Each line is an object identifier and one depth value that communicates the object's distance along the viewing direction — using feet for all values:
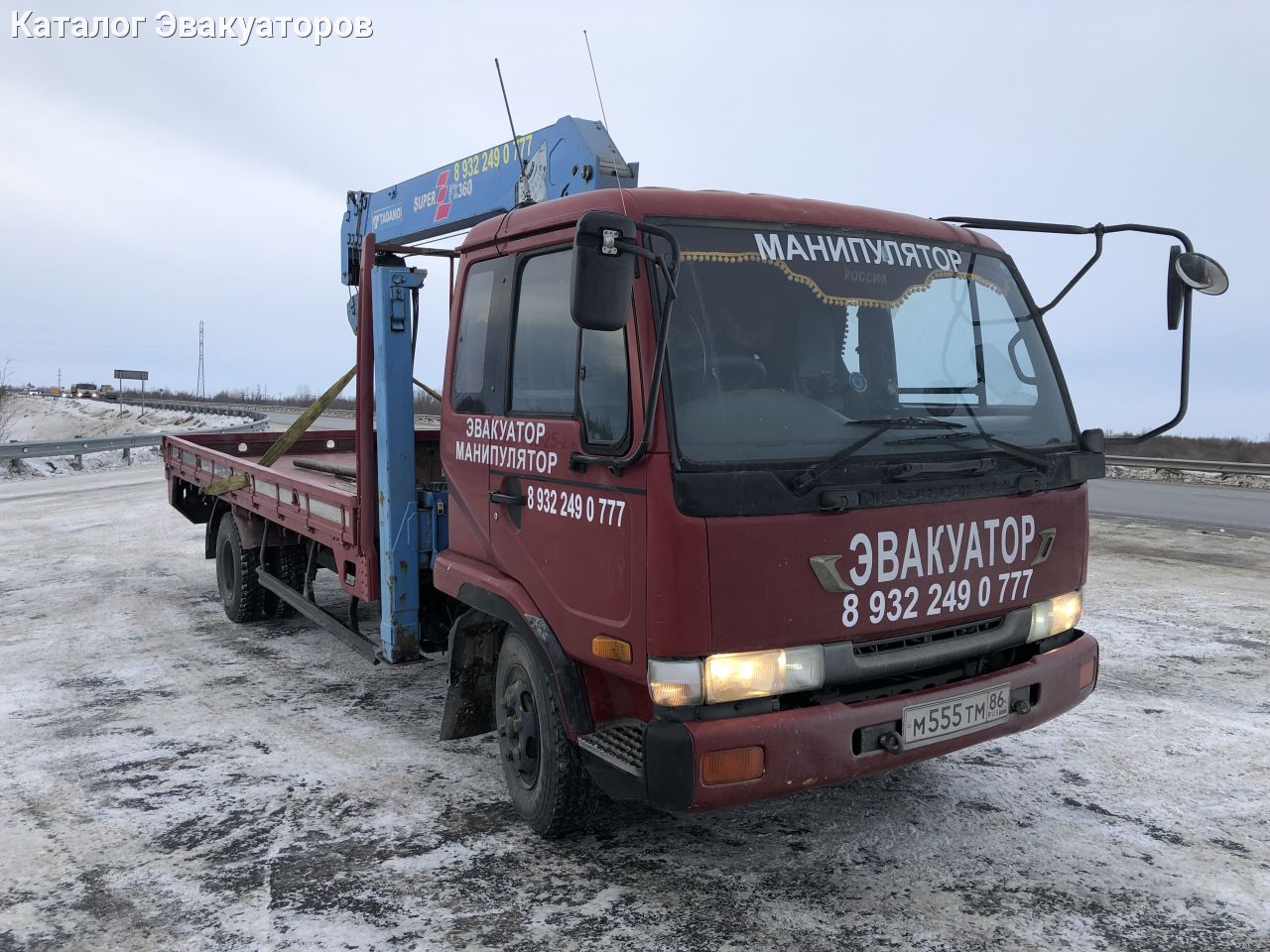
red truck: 9.56
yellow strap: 21.38
